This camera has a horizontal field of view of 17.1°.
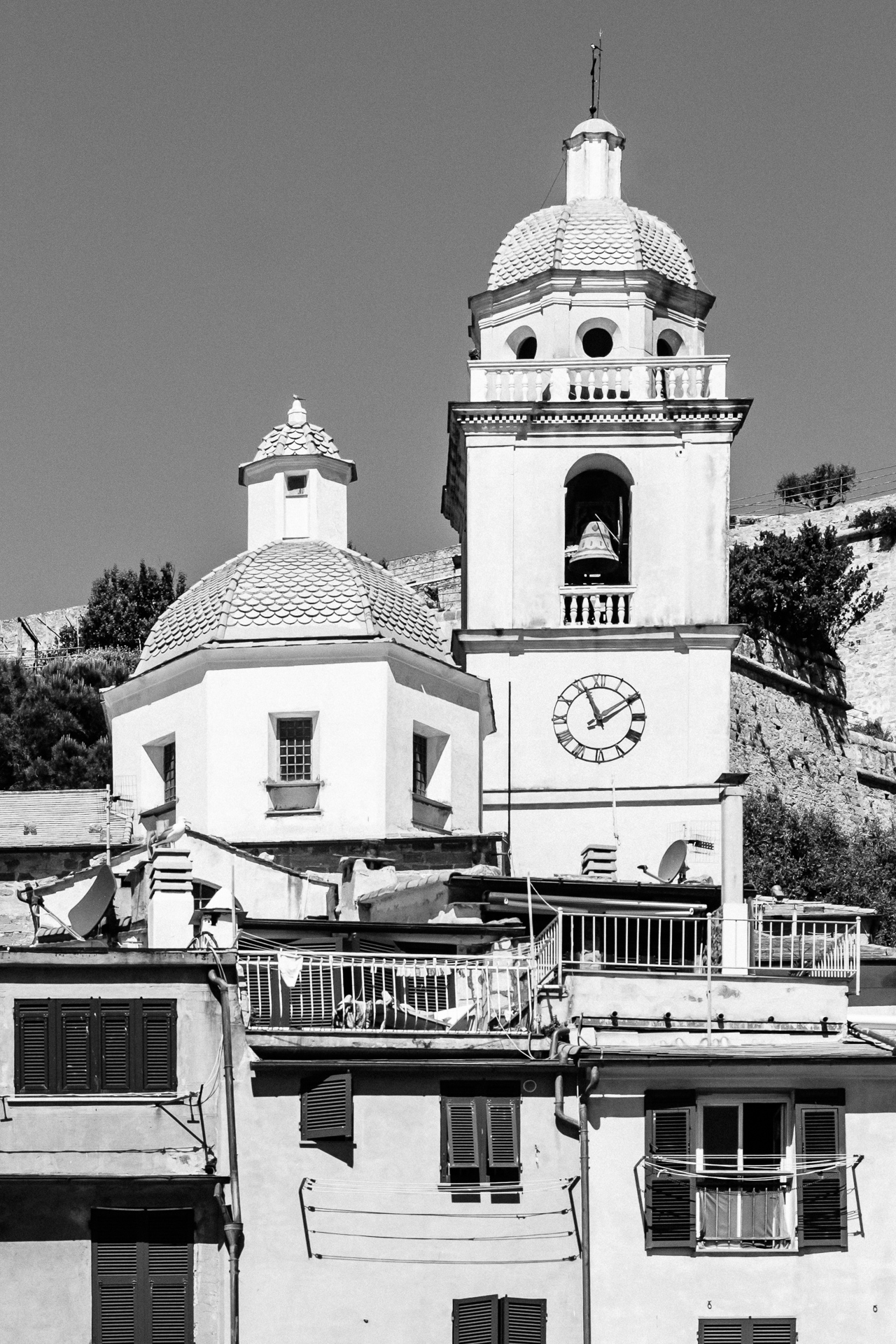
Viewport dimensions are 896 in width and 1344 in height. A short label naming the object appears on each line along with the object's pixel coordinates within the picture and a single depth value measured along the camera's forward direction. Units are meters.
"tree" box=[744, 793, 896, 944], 53.75
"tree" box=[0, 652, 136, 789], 60.30
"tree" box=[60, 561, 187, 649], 73.56
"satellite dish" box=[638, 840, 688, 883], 35.19
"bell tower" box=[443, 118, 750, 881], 45.88
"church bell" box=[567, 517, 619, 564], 47.75
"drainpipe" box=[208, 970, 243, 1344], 25.79
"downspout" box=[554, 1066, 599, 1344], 26.33
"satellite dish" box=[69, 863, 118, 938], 29.98
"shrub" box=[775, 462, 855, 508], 88.62
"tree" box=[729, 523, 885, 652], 71.56
